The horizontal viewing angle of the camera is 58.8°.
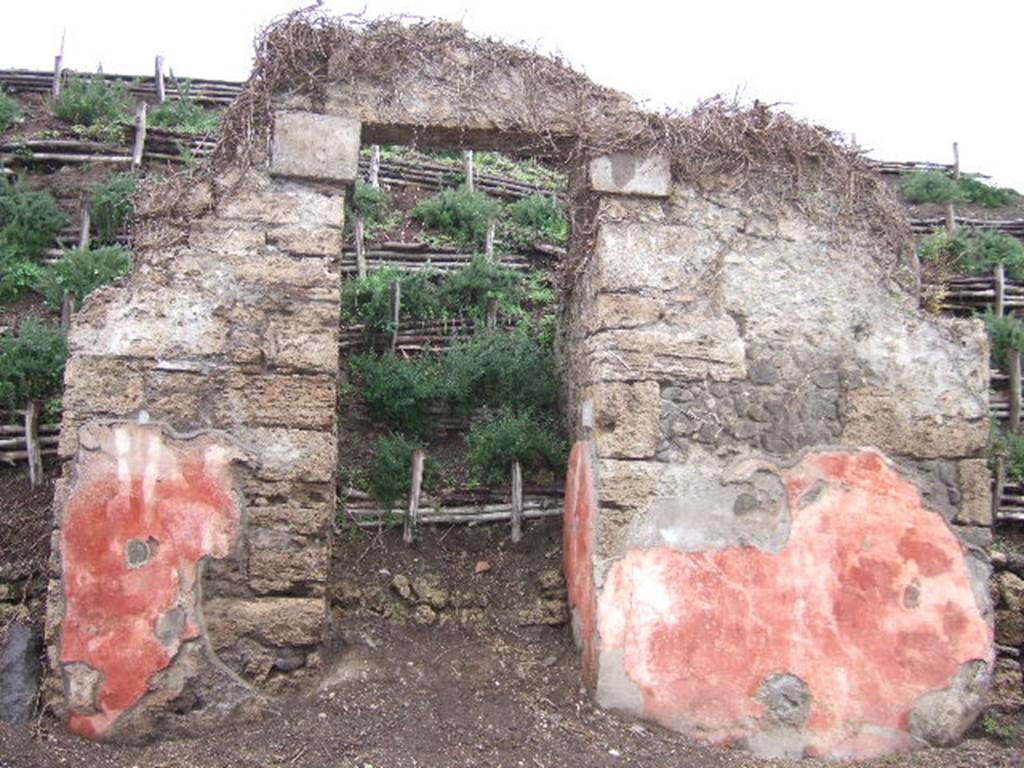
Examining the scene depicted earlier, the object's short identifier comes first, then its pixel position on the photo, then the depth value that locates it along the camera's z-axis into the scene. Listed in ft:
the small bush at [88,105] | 31.53
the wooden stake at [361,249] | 24.72
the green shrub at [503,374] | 17.65
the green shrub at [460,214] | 27.32
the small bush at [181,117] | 32.55
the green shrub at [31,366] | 19.74
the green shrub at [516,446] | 16.85
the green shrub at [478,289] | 23.26
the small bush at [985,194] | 37.78
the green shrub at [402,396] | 18.56
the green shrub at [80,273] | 22.89
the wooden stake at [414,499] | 16.57
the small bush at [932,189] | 36.96
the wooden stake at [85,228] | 25.48
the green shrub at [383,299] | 21.61
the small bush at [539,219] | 28.45
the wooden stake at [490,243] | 26.07
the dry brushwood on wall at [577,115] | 13.88
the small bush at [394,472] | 16.97
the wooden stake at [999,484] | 22.27
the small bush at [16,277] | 23.91
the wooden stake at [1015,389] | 25.68
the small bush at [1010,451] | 23.00
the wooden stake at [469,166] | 30.53
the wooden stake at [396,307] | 21.36
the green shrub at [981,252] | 29.53
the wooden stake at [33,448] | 18.71
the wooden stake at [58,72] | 34.76
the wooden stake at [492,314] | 22.70
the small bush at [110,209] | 25.94
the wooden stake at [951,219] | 33.06
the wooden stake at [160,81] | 36.01
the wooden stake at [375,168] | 30.14
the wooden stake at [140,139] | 29.04
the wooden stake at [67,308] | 22.45
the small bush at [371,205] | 27.89
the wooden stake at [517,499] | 16.80
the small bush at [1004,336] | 26.25
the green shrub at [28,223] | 25.07
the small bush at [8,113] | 30.60
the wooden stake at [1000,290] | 28.37
